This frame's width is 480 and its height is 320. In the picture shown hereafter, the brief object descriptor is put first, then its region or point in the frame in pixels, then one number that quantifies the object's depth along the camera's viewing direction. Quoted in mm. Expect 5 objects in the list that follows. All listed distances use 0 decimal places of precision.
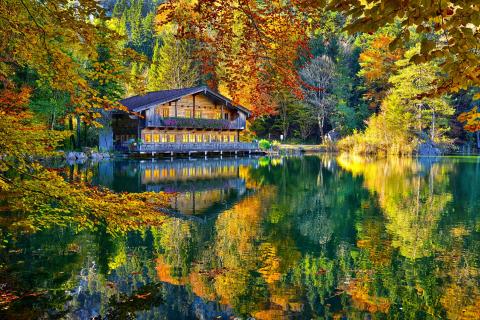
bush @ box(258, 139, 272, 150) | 47897
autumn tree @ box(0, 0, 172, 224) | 5422
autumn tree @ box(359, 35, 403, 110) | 48125
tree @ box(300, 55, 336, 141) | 49659
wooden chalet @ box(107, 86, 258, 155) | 37781
